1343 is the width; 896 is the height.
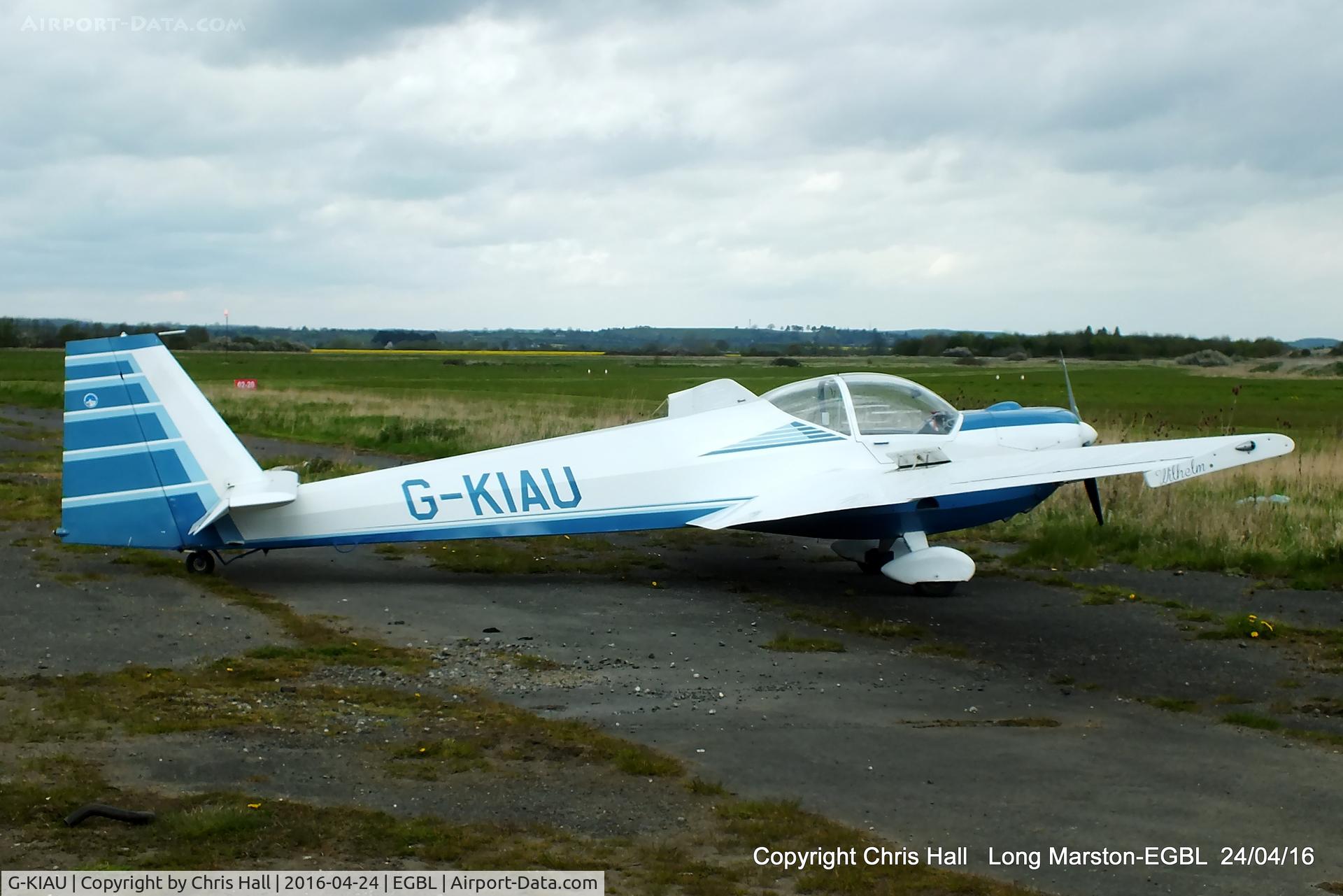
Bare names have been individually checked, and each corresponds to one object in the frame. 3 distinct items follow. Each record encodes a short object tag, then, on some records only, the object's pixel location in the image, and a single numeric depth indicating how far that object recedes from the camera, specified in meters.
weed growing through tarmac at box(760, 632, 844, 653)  9.24
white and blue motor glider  10.68
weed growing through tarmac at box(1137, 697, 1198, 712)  7.75
